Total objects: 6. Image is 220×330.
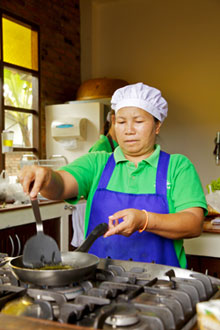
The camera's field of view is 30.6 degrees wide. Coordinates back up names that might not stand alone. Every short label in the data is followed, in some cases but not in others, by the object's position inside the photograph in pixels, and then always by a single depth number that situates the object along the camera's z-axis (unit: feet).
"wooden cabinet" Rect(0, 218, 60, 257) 10.16
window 16.52
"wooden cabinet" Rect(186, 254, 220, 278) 7.70
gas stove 2.63
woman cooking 4.88
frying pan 3.13
